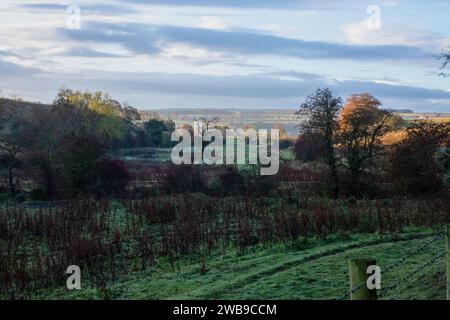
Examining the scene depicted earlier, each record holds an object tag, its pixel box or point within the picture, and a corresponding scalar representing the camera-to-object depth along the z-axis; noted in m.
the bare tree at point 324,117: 35.94
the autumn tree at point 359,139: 35.78
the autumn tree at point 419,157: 27.02
